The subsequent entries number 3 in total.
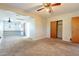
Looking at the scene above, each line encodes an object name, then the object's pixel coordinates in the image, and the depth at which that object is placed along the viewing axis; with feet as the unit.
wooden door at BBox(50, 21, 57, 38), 14.26
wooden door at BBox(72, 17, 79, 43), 9.89
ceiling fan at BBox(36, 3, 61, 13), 6.77
